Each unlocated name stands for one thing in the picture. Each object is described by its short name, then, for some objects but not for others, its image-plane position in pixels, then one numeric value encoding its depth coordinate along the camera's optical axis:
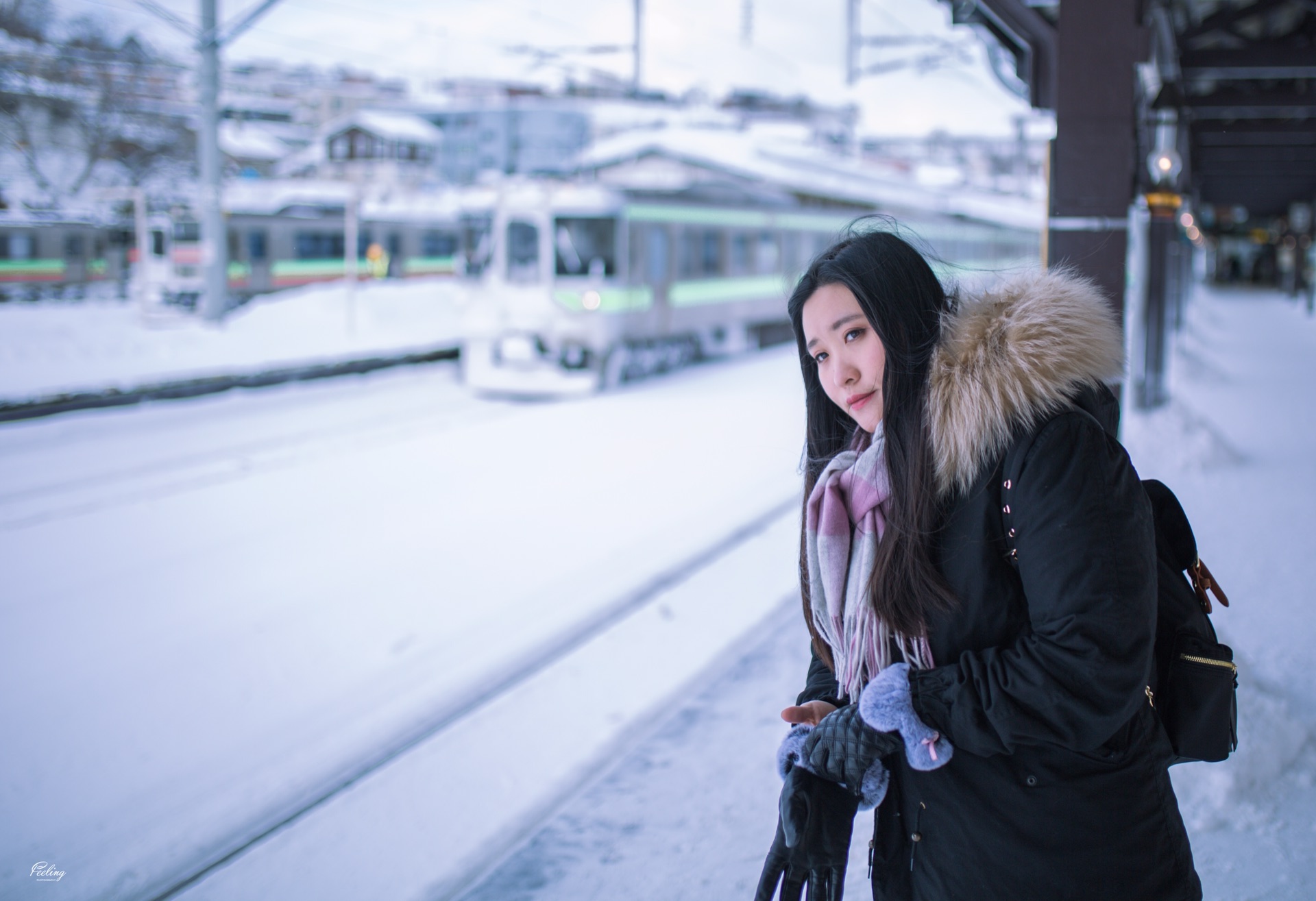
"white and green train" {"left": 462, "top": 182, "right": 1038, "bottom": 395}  13.98
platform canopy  5.00
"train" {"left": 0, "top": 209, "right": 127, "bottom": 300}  16.41
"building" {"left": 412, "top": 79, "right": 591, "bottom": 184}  47.06
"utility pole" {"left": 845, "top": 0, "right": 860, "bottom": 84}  15.78
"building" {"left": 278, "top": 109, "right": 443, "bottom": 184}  39.28
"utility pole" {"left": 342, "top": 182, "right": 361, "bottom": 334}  19.98
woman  1.41
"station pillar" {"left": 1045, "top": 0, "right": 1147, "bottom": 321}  3.88
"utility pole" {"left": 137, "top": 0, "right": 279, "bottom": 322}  15.05
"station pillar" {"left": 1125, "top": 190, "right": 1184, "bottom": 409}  10.09
